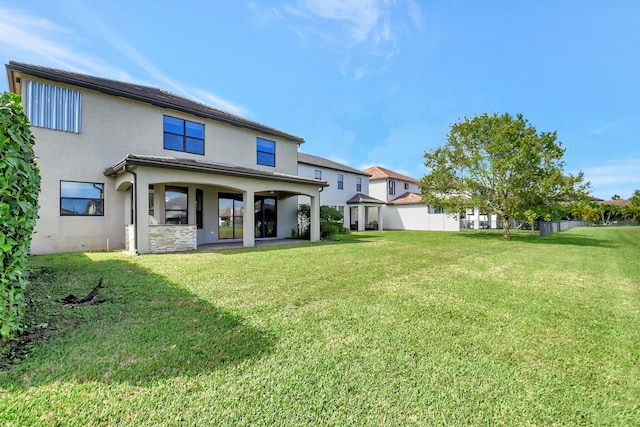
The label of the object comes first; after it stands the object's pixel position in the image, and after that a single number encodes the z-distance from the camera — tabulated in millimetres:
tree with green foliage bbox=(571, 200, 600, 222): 42438
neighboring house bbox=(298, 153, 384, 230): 24547
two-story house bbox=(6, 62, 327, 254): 9969
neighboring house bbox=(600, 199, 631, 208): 59594
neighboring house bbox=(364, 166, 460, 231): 28172
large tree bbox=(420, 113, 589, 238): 16266
